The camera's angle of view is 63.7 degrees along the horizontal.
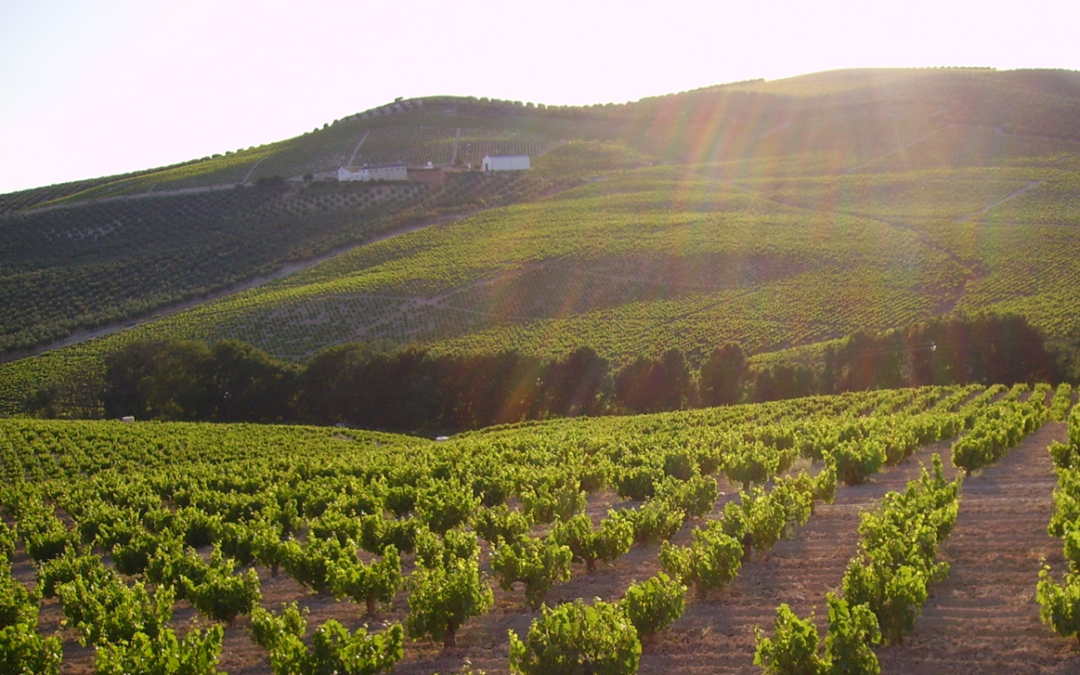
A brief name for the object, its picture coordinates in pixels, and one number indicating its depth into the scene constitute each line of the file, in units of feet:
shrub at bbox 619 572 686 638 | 38.06
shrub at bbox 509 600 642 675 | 34.12
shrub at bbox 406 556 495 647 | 39.60
